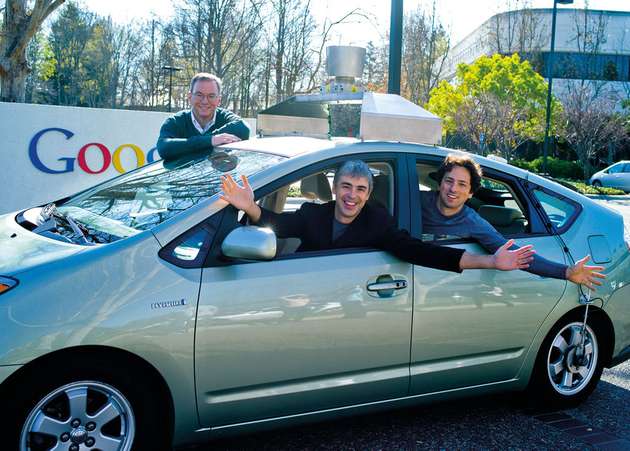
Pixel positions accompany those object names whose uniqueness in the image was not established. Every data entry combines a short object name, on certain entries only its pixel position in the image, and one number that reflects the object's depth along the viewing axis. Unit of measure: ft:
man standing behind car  15.24
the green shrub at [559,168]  126.52
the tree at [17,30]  44.57
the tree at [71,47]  181.27
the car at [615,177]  100.73
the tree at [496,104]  118.83
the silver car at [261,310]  8.73
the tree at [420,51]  140.77
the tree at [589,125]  122.89
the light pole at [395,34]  23.81
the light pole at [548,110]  99.66
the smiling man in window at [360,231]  10.98
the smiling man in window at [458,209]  12.17
